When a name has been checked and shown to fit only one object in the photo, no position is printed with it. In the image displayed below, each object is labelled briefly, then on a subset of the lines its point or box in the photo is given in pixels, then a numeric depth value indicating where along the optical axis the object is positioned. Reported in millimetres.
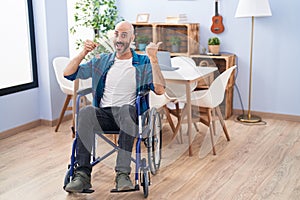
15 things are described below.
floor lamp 4219
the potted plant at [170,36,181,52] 4781
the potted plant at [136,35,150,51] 4102
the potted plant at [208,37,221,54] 4633
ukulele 4676
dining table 3426
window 4031
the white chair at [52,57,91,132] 3996
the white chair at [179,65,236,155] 3455
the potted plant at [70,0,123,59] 4859
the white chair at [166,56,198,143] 3893
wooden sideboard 4582
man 2713
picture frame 5039
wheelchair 2689
